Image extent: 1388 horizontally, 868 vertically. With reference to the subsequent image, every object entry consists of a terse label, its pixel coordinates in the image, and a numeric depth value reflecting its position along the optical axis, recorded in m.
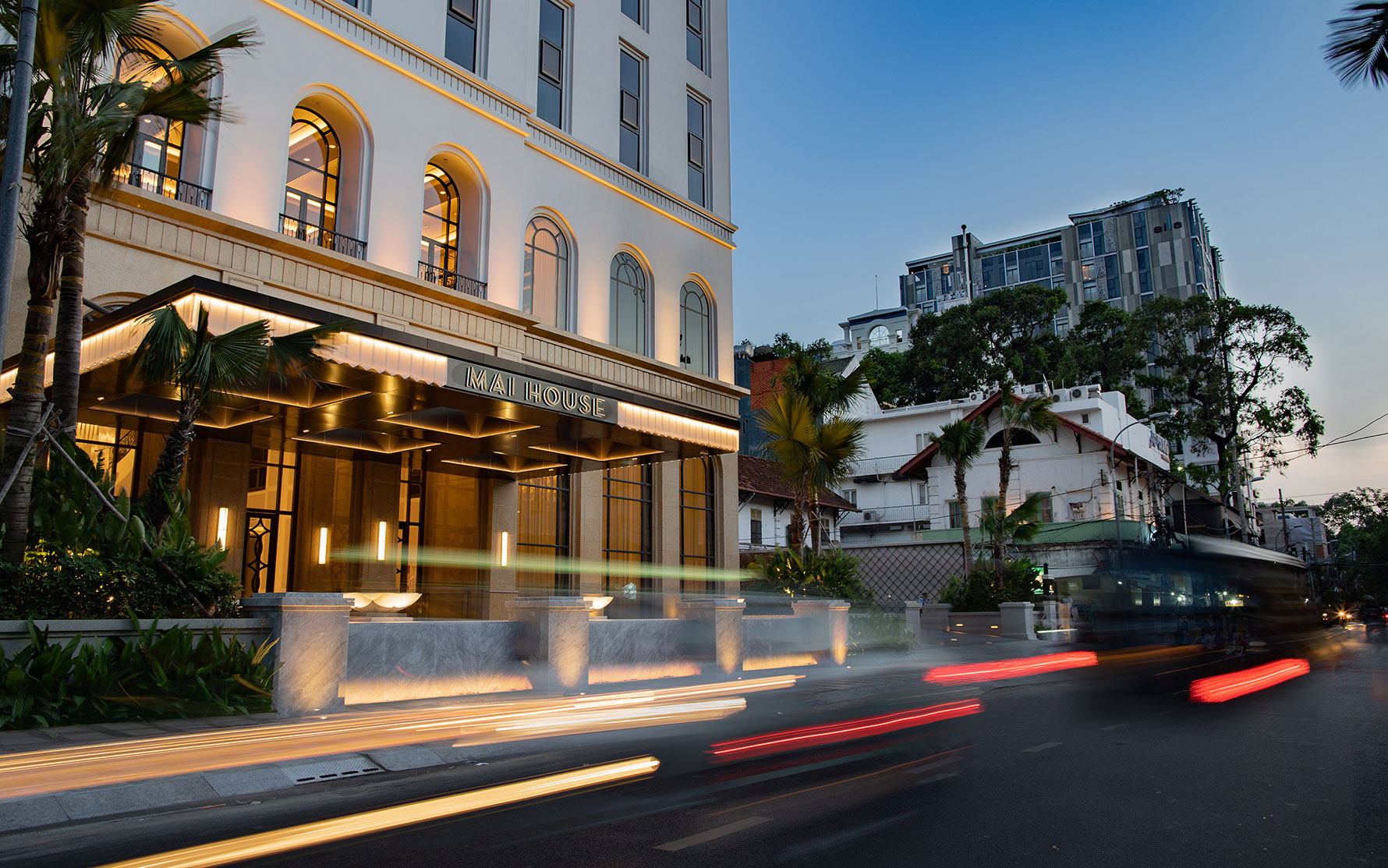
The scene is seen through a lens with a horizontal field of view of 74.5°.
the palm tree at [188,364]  11.65
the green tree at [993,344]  61.09
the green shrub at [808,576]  21.61
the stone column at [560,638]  14.38
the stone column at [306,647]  10.88
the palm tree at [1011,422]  32.62
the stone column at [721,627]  17.66
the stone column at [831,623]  20.39
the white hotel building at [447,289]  15.52
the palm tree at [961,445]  32.28
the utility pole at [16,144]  9.95
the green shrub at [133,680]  9.25
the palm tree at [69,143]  10.84
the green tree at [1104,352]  59.47
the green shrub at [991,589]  32.41
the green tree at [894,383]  65.69
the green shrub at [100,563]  10.20
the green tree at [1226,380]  54.34
